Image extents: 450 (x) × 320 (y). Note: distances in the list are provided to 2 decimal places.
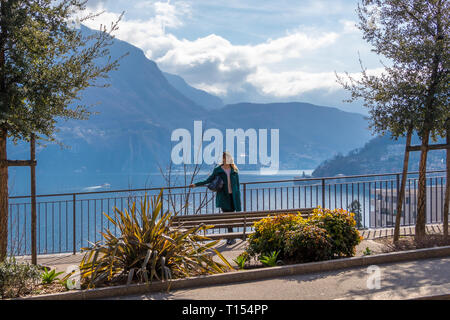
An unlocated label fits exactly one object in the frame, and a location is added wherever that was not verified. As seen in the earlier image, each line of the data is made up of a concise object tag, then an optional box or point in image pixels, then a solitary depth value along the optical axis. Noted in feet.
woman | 29.53
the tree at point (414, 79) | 25.85
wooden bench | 24.77
